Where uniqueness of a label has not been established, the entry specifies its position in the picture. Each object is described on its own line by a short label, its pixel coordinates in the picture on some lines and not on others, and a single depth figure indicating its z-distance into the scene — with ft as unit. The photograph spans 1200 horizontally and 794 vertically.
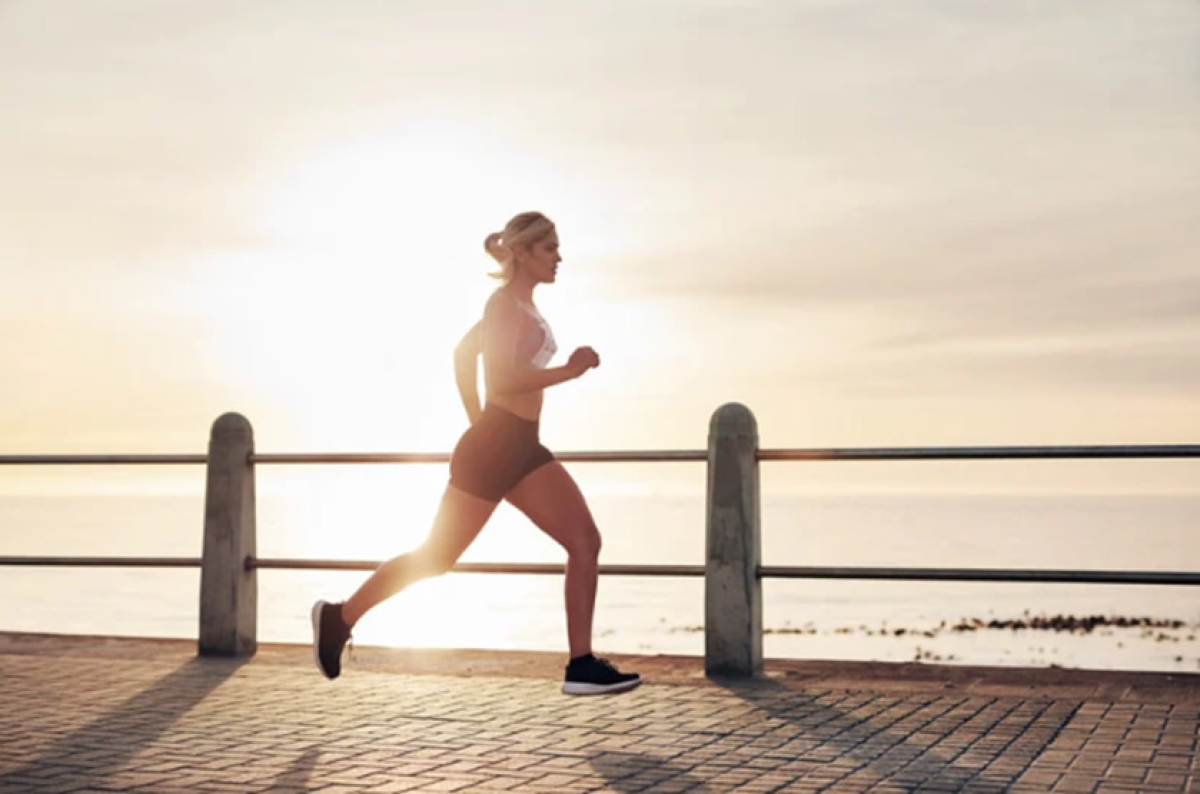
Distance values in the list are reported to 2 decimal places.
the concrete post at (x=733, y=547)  33.88
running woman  28.48
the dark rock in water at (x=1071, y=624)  309.63
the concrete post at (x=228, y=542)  37.52
